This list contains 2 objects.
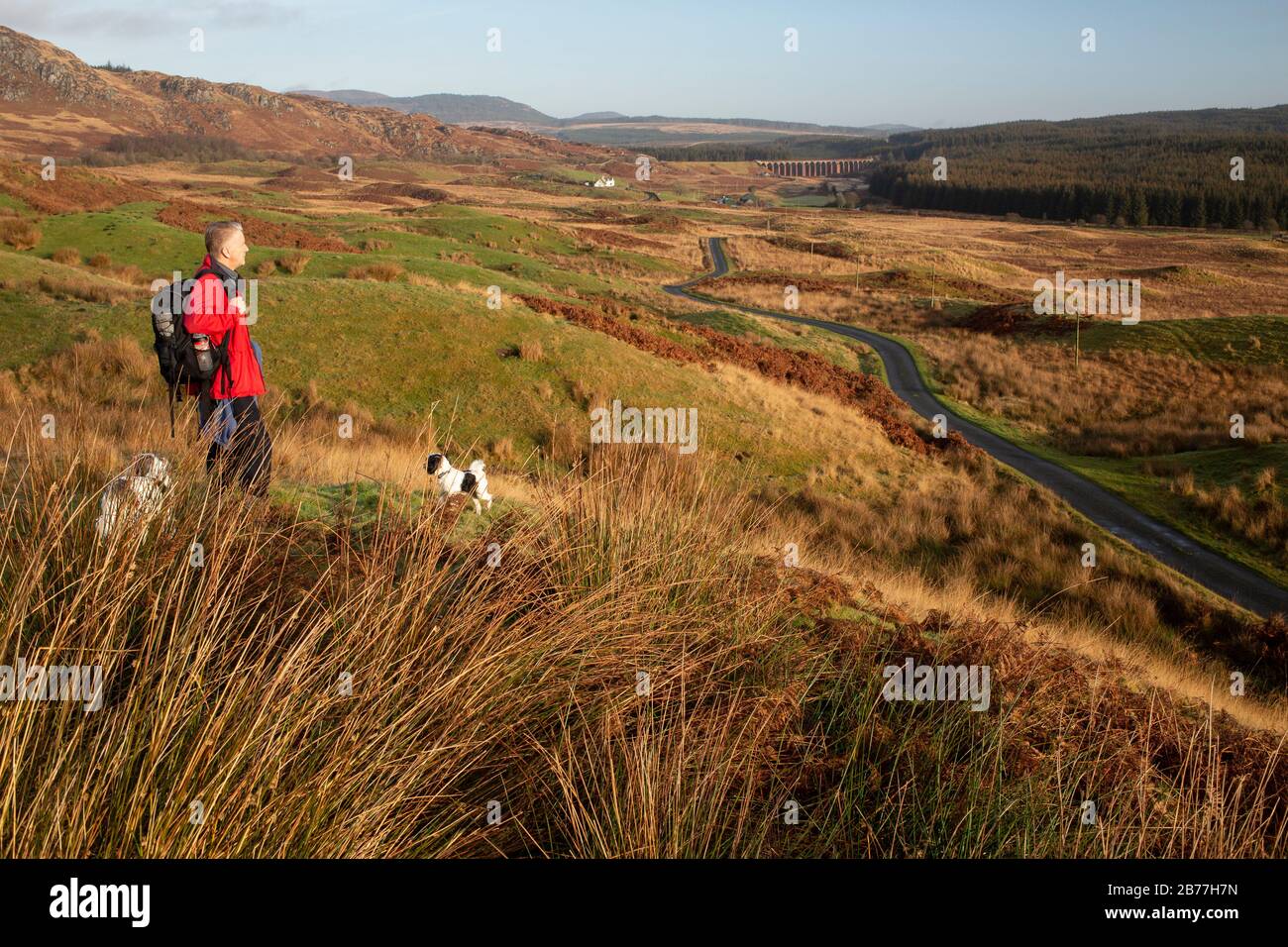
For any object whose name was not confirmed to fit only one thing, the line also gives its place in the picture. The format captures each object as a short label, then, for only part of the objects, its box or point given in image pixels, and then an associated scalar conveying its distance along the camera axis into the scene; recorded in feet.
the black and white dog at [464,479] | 22.91
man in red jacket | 19.49
